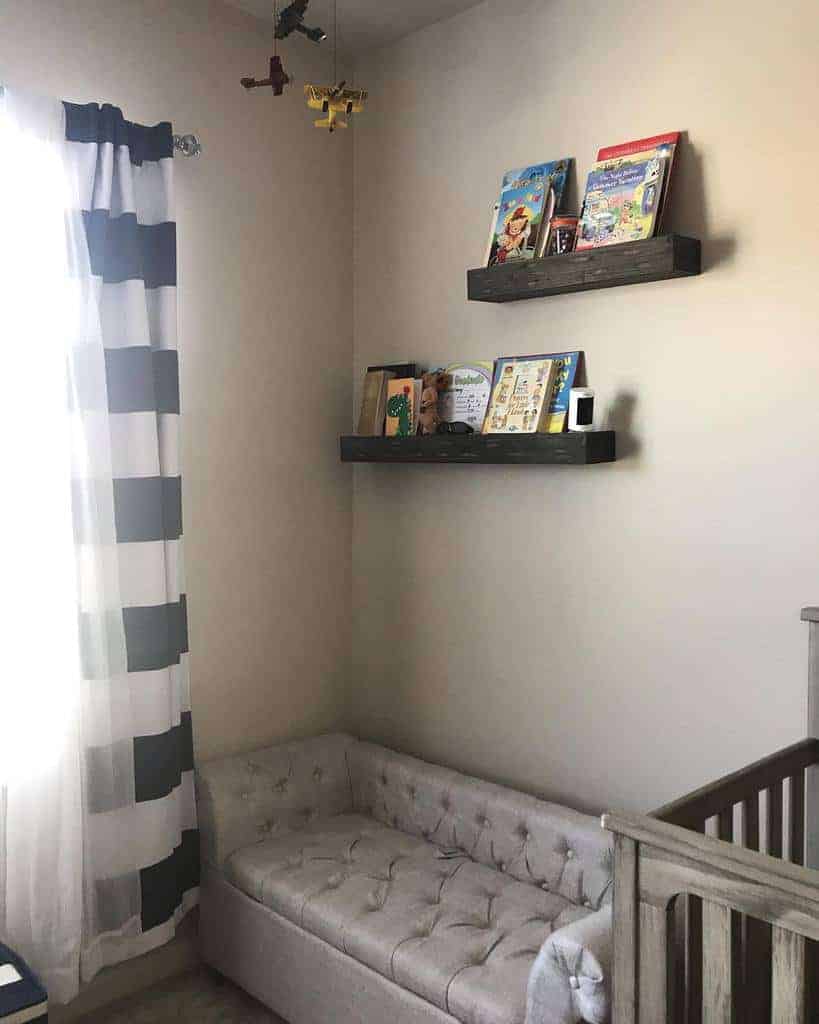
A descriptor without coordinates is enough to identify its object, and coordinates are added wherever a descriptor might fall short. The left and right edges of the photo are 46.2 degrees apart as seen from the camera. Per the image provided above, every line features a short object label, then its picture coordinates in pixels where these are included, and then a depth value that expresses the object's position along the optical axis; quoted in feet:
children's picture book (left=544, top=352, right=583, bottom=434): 8.27
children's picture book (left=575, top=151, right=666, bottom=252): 7.43
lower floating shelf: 7.79
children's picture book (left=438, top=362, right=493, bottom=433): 9.04
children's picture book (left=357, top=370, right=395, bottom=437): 9.82
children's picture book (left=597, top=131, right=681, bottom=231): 7.45
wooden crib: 4.51
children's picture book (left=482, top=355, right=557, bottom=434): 8.34
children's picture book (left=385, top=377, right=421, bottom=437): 9.41
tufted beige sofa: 6.61
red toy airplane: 6.86
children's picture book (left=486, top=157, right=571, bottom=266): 8.31
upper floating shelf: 7.21
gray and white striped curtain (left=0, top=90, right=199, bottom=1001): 7.50
